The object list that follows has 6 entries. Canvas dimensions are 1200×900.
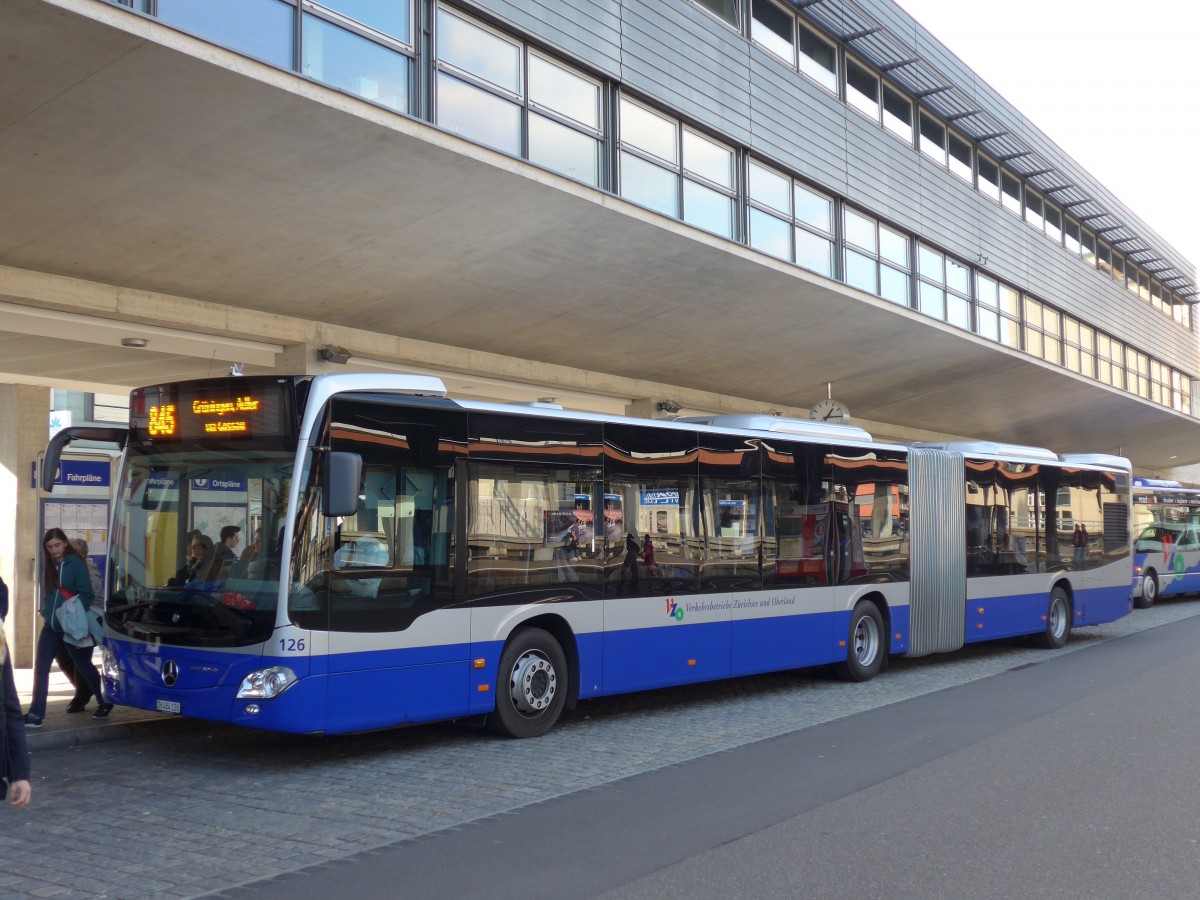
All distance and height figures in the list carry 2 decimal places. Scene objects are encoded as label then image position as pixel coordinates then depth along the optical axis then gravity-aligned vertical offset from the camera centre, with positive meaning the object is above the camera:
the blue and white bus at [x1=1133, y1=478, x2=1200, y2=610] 26.98 -0.32
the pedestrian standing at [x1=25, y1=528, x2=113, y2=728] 10.22 -0.55
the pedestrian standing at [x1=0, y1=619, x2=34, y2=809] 4.32 -0.81
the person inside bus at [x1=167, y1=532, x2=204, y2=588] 8.62 -0.24
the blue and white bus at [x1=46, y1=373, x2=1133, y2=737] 8.30 -0.22
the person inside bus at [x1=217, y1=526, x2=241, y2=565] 8.44 -0.12
